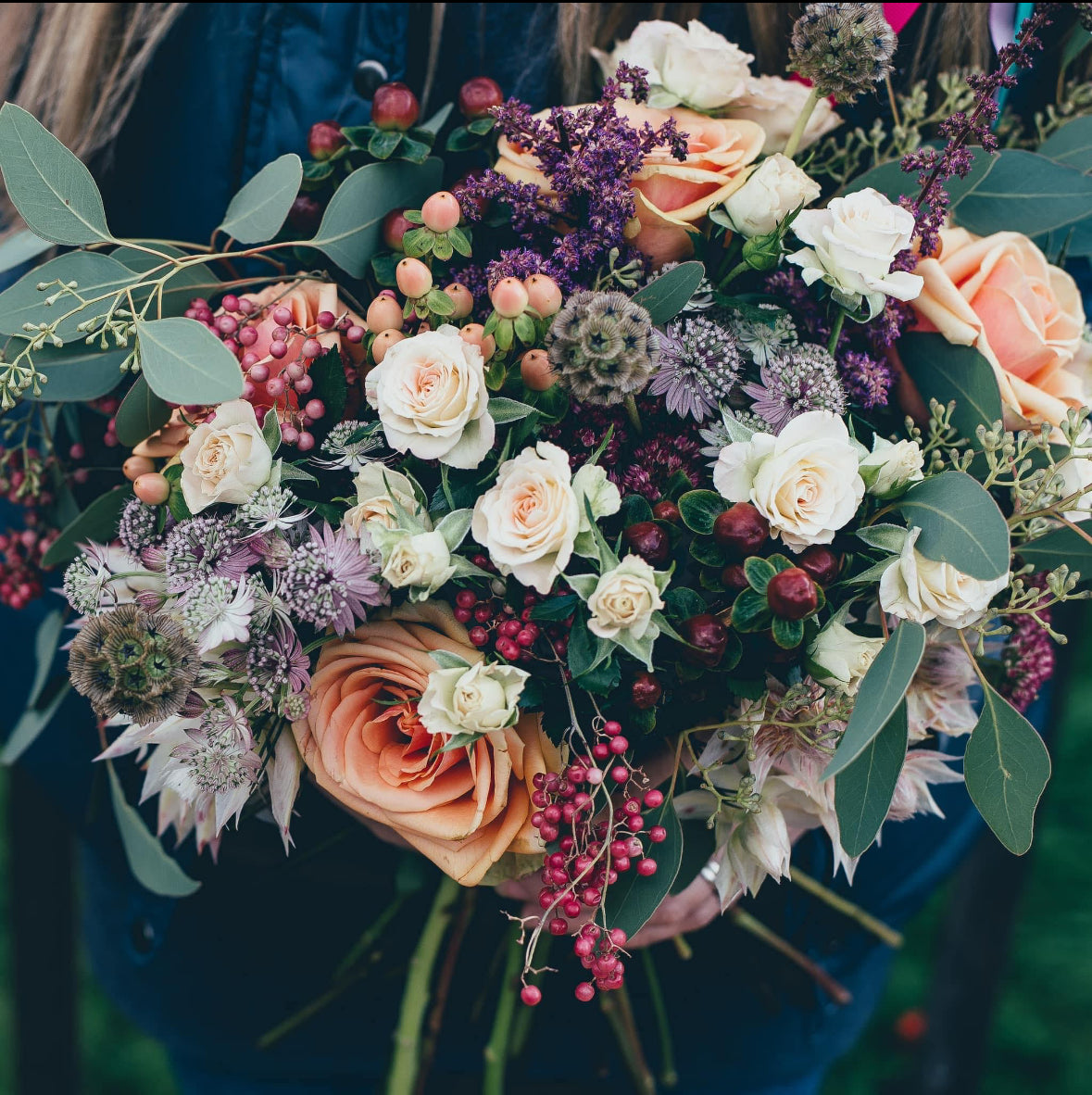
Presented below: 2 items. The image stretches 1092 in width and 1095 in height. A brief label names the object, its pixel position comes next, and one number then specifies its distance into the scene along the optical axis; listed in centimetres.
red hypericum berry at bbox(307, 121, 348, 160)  68
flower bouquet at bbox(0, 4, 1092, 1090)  54
